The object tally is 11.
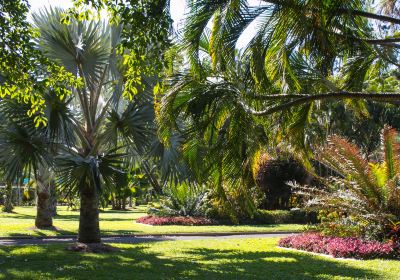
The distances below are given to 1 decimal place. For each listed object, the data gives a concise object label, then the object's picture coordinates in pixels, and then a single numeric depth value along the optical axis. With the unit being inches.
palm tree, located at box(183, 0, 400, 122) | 246.4
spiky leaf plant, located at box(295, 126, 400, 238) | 531.5
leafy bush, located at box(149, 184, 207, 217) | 1070.4
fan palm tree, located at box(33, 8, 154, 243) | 481.7
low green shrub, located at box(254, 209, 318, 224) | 1088.8
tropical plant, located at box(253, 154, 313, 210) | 1182.9
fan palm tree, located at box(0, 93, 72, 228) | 463.5
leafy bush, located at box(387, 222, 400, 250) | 512.6
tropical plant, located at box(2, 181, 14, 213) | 1571.7
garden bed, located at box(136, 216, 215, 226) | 1003.3
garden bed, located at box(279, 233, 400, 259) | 489.1
